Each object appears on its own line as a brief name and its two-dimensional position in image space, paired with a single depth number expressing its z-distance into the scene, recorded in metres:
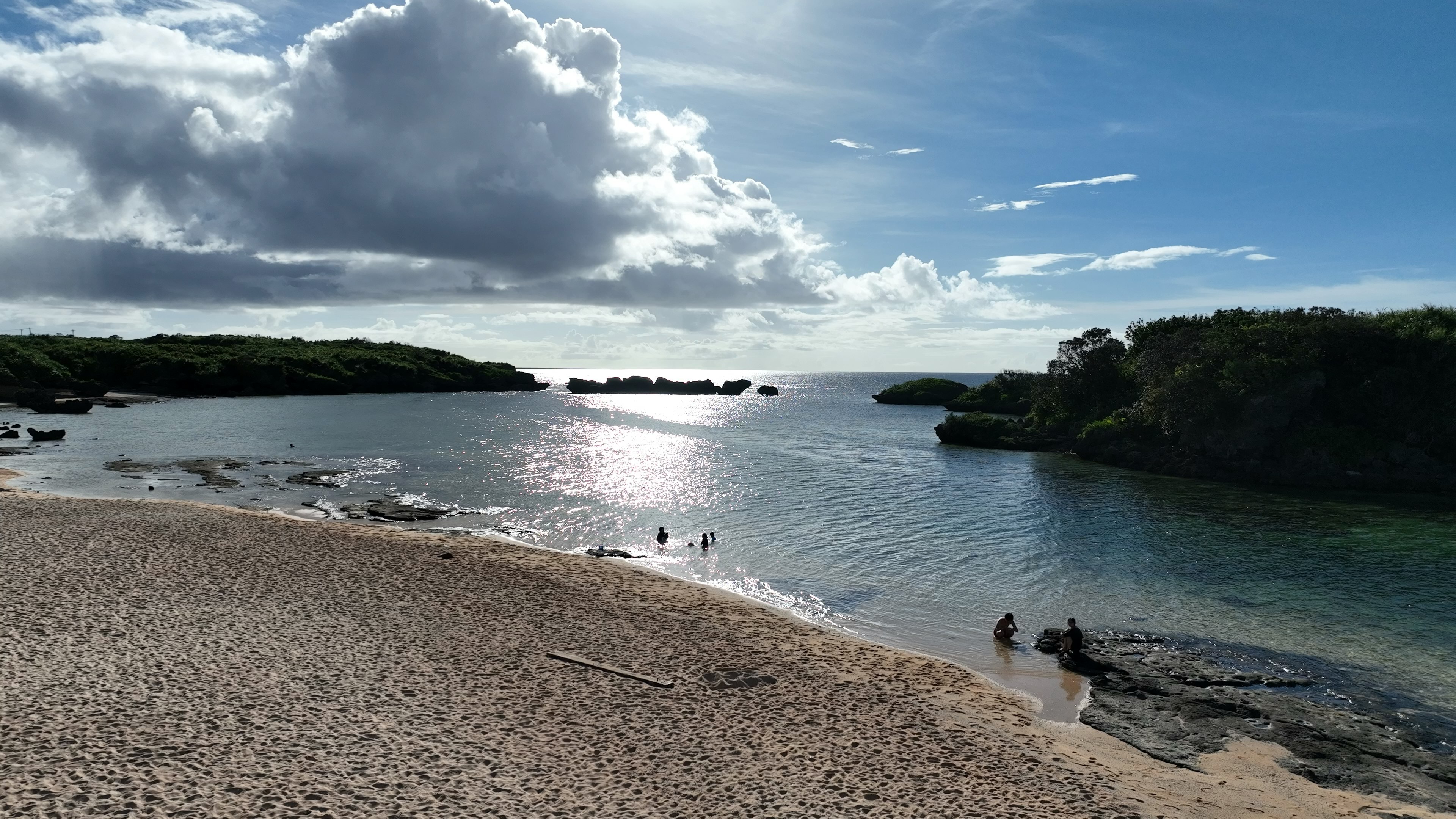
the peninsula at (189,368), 125.75
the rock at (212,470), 50.41
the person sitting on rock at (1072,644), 22.11
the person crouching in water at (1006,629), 24.09
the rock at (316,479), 52.47
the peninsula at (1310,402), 55.88
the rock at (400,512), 41.84
